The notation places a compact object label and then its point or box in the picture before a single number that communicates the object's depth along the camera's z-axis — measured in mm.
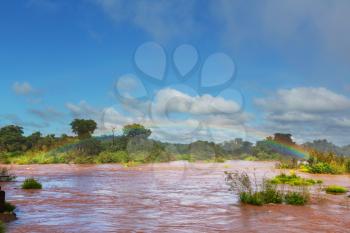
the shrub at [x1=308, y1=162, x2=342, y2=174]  30453
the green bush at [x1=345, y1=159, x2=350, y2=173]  32031
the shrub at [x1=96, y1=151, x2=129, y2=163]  48741
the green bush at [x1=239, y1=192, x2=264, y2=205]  13336
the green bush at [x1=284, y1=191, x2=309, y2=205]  13695
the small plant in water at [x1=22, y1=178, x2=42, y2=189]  18047
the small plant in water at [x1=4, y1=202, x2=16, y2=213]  10562
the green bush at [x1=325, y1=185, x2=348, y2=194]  17677
